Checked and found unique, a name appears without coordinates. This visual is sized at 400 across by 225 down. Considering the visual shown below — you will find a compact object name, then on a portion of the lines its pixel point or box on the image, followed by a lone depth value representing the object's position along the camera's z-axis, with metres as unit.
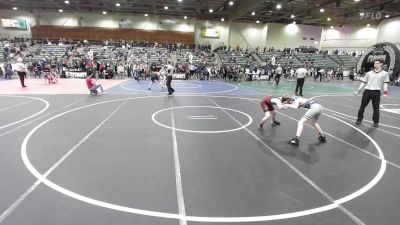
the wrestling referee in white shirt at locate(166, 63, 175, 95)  12.47
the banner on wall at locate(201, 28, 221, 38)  38.69
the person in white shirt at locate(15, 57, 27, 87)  14.07
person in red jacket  12.20
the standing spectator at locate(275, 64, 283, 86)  18.95
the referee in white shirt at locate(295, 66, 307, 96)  13.84
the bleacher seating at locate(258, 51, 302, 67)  33.06
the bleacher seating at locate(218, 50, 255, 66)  31.30
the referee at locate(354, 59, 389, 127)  7.59
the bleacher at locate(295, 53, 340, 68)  34.13
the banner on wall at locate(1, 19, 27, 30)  34.03
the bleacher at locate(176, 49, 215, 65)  29.60
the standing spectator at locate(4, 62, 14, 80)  19.42
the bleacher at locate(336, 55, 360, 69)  35.71
